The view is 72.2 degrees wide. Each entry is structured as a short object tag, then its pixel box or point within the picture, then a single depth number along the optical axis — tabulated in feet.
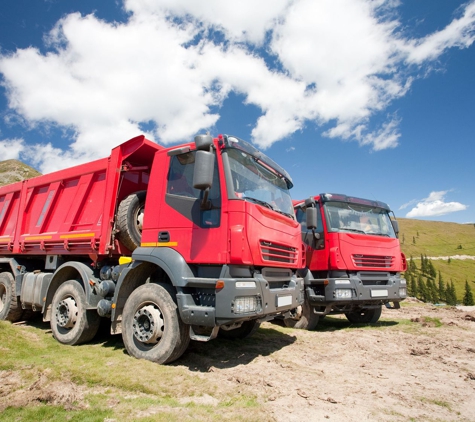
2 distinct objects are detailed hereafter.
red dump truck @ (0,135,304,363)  12.71
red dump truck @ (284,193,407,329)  20.94
